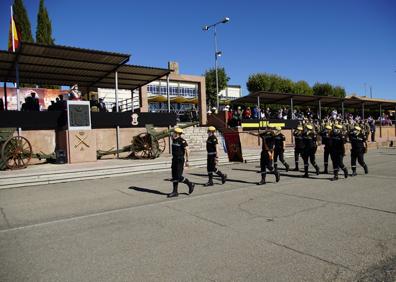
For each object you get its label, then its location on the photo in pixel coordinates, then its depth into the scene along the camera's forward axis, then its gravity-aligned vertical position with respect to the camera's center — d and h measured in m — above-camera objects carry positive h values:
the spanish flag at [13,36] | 24.31 +6.94
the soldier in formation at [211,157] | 11.06 -0.82
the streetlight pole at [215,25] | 30.75 +9.25
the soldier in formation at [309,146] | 12.77 -0.66
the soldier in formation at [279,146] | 13.88 -0.68
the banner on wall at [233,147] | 16.39 -0.80
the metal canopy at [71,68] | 16.60 +3.57
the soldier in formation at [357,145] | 12.68 -0.66
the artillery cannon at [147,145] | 17.34 -0.63
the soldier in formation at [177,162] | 9.39 -0.80
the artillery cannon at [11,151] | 13.62 -0.61
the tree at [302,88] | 62.47 +7.06
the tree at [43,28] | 36.51 +10.99
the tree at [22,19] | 35.47 +11.59
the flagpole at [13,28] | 23.70 +7.29
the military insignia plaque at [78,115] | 15.41 +0.82
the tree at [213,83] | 54.29 +7.20
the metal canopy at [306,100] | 27.44 +2.46
